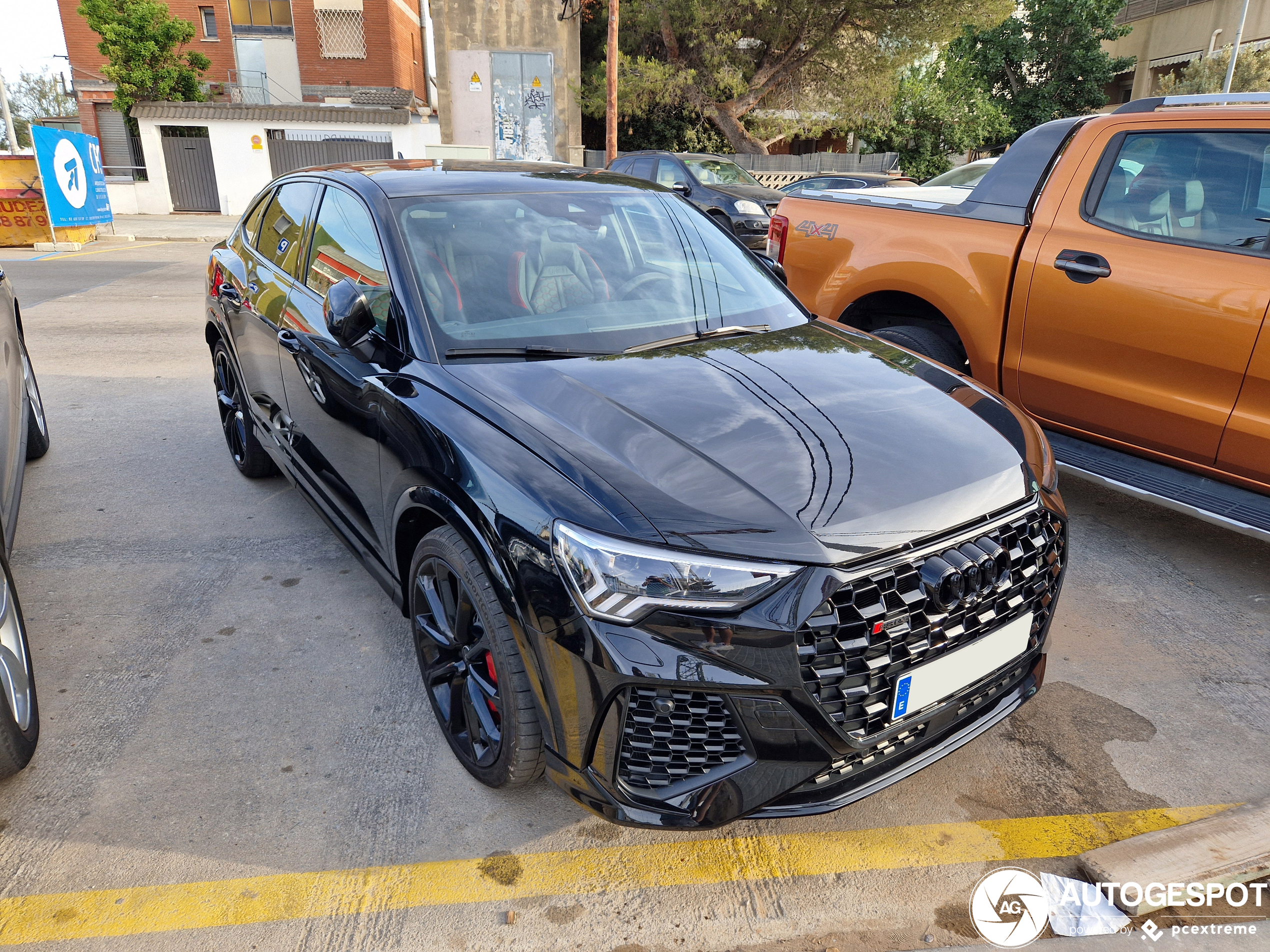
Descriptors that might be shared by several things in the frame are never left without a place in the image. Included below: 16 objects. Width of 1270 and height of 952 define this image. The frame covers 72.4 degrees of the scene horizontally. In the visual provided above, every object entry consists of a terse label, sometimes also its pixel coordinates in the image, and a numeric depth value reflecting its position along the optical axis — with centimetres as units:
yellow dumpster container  1522
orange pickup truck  341
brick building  2741
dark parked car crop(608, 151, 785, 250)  1430
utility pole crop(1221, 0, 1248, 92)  2511
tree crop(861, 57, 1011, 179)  2820
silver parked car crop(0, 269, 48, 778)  242
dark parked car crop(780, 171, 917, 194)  1547
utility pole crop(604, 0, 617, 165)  2064
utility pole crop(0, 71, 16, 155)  2161
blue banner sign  1509
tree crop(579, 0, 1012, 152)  2403
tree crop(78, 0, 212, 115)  2602
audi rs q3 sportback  190
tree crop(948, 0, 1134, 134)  2986
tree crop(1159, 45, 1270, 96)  2969
